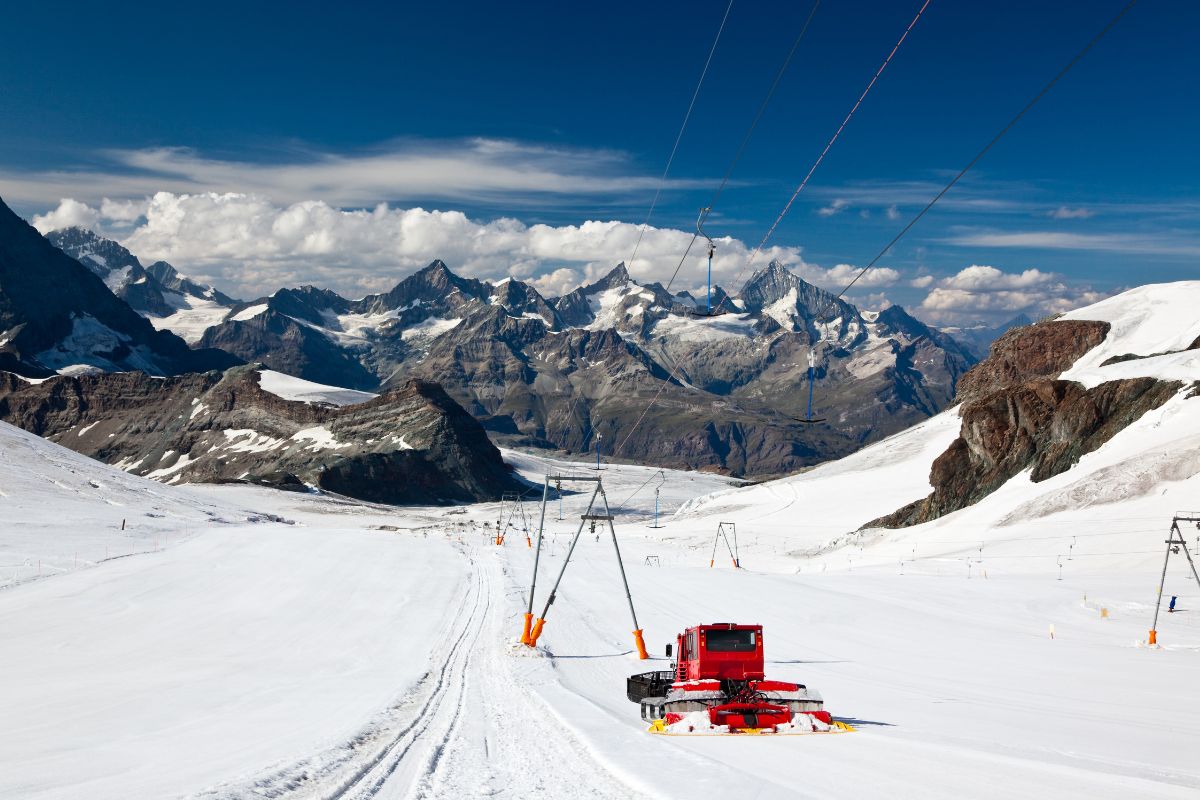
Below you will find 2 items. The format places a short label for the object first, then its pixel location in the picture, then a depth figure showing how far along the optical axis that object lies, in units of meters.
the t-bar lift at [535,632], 30.20
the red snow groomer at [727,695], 17.91
